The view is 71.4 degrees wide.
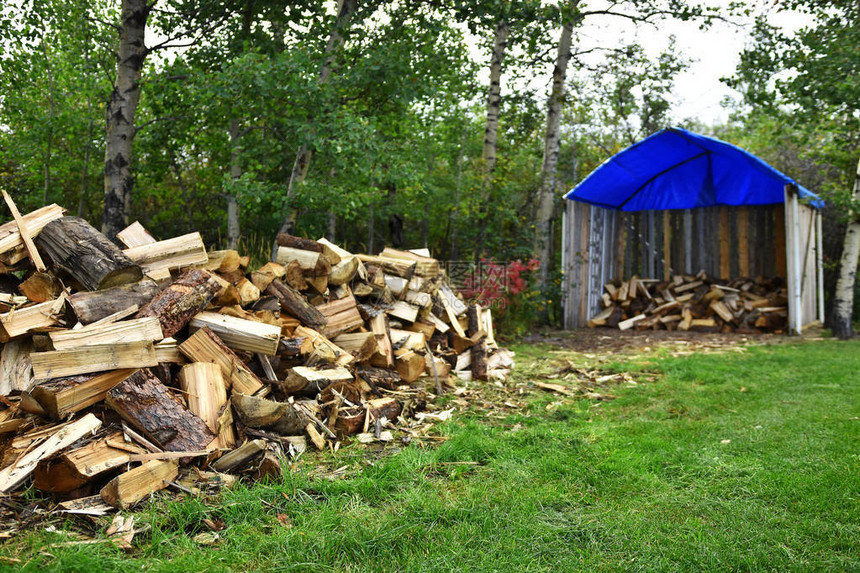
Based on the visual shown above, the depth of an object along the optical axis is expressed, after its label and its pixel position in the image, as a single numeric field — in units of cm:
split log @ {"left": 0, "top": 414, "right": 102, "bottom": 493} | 256
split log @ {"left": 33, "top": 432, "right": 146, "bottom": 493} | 261
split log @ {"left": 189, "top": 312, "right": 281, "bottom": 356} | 381
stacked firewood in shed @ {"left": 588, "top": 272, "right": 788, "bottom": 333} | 1039
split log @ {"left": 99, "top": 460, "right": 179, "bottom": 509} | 258
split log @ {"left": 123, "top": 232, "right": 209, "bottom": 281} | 415
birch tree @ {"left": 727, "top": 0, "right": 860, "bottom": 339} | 823
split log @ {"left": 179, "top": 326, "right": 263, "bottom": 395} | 359
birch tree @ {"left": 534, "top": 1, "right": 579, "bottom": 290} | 1065
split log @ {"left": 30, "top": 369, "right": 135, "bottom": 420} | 279
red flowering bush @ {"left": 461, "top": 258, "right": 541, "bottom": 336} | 866
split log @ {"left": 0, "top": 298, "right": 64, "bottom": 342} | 322
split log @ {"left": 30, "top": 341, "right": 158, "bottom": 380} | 283
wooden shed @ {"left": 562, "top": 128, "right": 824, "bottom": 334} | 984
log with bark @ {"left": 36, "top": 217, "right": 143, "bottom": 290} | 367
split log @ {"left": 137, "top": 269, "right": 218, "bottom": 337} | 359
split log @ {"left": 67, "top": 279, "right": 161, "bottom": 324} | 343
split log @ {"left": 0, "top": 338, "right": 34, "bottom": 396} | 317
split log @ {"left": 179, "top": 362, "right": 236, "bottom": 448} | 330
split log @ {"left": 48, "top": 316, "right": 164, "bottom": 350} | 295
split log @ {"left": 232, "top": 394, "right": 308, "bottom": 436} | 343
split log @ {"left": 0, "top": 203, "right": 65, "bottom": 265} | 368
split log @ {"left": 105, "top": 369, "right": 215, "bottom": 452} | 298
